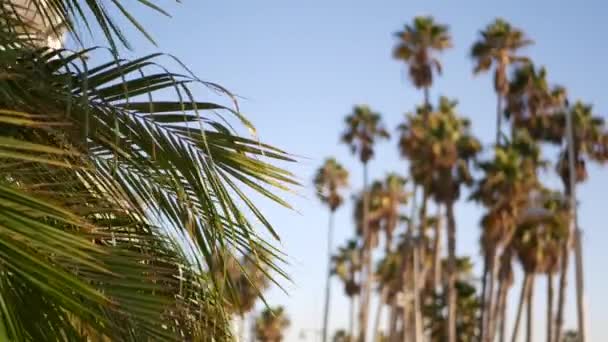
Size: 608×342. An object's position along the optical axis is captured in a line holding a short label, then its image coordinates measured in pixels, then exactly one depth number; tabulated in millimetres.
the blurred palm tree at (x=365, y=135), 60719
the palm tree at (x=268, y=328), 70688
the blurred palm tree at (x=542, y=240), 44812
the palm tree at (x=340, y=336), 81688
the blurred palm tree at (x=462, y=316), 52969
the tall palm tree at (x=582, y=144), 44844
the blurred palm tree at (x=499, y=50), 50469
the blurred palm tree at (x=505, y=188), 43438
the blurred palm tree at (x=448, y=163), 48500
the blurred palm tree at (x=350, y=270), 69250
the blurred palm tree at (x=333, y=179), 67438
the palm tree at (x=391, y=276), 62462
